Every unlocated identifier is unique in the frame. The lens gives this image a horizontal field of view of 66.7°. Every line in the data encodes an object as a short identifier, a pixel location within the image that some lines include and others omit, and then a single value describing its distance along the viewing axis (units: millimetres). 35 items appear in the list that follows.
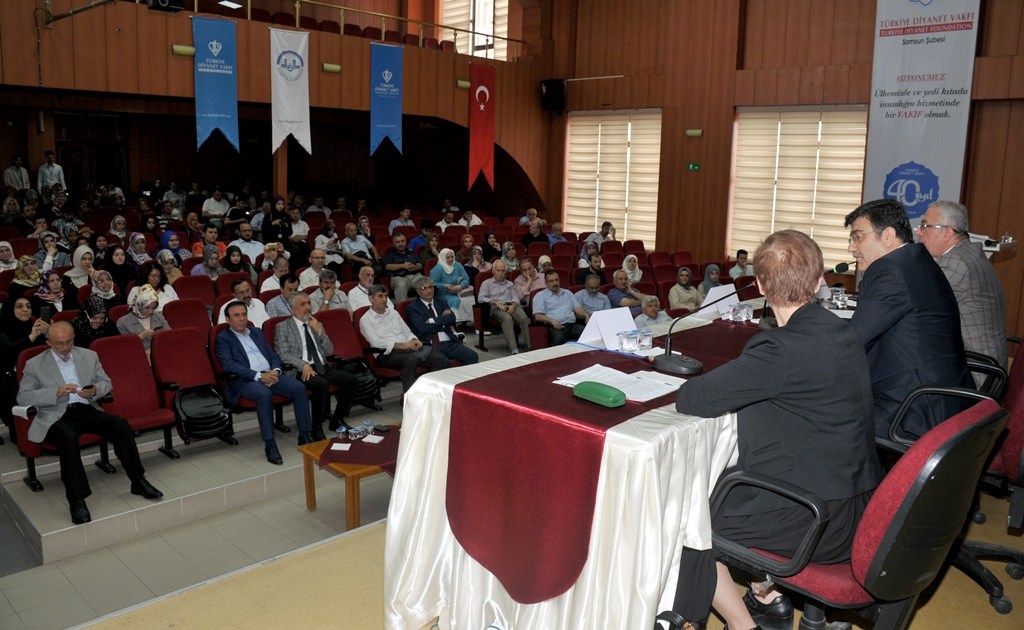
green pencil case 2158
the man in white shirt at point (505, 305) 7984
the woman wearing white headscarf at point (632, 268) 9461
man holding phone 4453
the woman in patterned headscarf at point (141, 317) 5688
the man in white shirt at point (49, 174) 12469
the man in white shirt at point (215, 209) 12094
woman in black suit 1973
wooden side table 4367
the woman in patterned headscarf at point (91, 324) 5531
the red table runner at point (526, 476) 2078
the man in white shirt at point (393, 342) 6266
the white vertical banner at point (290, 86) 10359
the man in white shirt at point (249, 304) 6270
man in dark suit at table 2598
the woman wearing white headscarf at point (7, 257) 7398
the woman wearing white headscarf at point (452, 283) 8398
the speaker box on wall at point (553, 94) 13828
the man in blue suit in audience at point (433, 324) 6707
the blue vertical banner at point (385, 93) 11516
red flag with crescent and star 12961
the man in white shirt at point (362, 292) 7074
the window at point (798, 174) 10883
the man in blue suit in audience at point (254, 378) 5293
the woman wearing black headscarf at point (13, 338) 4785
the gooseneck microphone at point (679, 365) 2539
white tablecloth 1932
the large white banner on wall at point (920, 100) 9328
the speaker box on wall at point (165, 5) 7496
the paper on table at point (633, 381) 2295
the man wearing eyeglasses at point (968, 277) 3348
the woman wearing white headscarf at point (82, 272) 7059
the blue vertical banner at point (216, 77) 9758
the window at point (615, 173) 13172
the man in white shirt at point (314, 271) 7758
